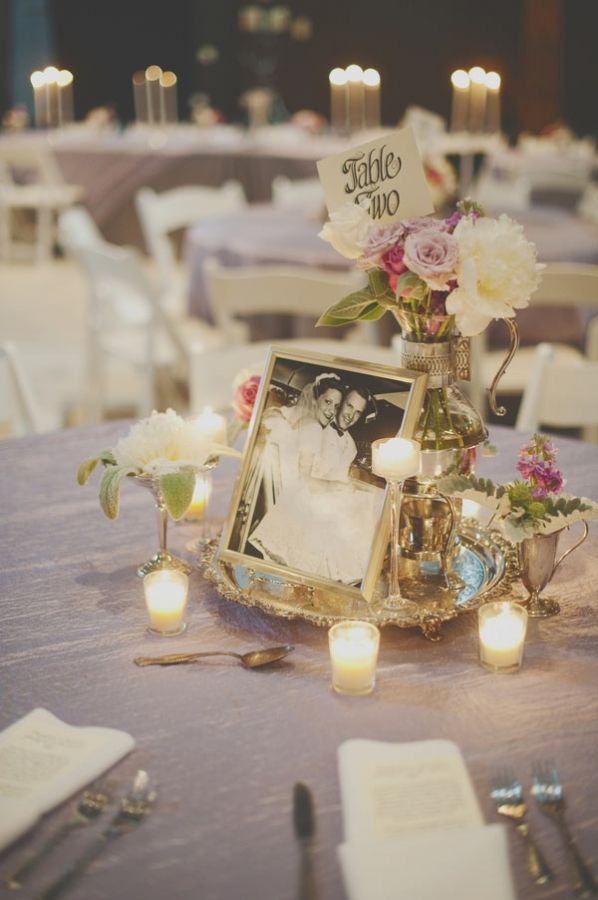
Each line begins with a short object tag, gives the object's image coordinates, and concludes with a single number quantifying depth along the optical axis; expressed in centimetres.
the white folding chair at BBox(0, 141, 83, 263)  735
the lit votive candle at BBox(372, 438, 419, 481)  127
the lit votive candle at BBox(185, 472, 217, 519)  160
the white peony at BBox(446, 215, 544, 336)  127
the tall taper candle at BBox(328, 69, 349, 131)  1052
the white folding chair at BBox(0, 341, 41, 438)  238
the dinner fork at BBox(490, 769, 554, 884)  93
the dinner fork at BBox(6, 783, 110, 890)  93
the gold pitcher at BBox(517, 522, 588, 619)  134
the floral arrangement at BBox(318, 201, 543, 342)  126
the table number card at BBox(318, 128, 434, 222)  137
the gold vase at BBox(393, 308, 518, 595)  137
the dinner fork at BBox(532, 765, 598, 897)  92
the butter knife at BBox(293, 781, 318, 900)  92
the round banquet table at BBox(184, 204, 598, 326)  391
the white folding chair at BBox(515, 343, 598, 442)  226
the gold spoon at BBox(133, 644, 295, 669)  125
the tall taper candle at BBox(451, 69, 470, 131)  929
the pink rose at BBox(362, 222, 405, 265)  131
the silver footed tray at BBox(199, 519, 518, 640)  132
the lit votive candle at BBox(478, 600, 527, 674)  122
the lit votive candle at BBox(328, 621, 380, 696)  118
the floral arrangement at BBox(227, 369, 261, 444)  149
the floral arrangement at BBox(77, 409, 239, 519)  134
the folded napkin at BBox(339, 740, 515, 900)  92
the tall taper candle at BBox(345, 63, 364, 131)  971
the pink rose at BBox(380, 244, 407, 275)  131
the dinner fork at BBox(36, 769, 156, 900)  92
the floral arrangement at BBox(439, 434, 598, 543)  131
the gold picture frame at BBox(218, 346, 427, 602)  135
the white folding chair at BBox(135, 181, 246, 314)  474
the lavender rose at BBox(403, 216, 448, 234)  131
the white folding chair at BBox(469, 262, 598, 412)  294
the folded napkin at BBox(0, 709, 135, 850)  101
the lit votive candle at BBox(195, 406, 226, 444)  159
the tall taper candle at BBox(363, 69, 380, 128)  1012
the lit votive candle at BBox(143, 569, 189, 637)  131
